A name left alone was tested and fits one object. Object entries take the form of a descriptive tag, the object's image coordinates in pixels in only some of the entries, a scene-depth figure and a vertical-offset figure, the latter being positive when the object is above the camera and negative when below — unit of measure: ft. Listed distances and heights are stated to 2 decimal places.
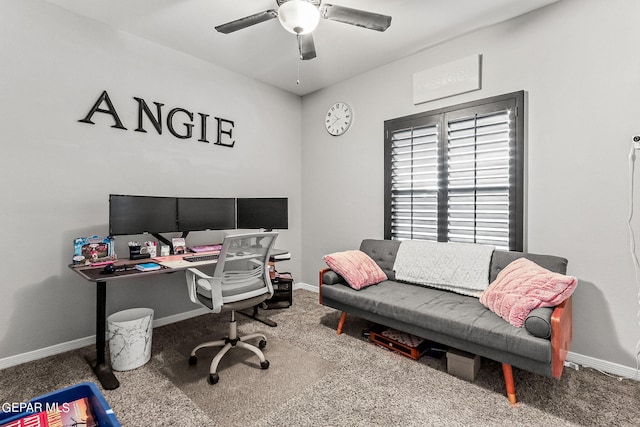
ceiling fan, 7.04 +4.54
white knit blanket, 9.07 -1.63
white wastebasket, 7.79 -3.27
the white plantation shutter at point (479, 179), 9.40 +1.03
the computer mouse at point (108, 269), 7.57 -1.40
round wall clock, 13.43 +4.05
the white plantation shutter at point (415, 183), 10.94 +1.04
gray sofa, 6.31 -2.52
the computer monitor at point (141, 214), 9.00 -0.08
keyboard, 9.27 -1.38
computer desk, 7.23 -2.08
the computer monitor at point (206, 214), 10.59 -0.08
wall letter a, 9.24 +3.03
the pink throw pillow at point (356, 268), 9.86 -1.81
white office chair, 7.42 -1.81
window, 9.21 +1.24
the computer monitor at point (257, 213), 12.21 -0.05
